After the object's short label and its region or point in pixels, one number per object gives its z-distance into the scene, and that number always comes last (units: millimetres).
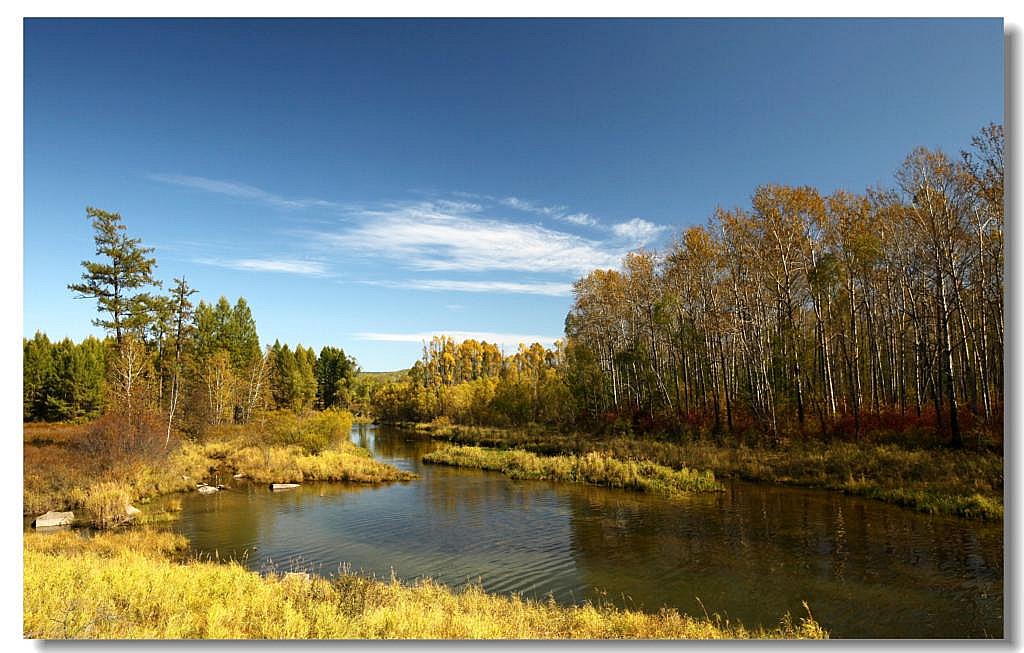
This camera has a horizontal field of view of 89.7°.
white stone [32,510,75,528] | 13906
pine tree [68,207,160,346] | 26172
